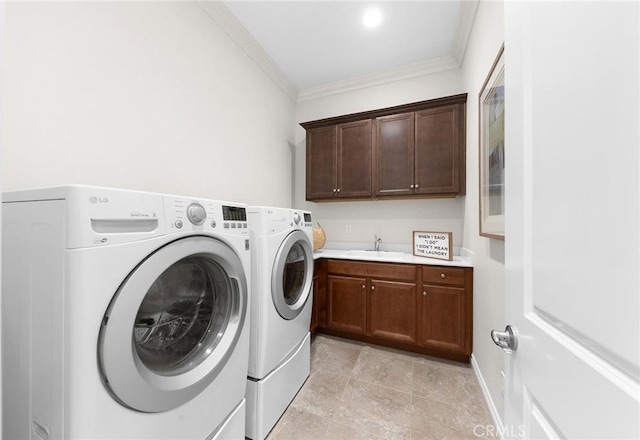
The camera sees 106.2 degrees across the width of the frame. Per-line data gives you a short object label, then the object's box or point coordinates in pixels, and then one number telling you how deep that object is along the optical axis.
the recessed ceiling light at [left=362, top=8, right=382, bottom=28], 1.76
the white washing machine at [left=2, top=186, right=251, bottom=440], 0.56
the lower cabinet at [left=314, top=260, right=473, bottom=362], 1.83
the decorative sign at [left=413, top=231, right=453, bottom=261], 2.04
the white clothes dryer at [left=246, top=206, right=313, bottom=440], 1.19
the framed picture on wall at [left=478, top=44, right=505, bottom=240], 1.19
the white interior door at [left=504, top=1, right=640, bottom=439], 0.31
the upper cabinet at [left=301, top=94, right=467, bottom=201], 2.07
